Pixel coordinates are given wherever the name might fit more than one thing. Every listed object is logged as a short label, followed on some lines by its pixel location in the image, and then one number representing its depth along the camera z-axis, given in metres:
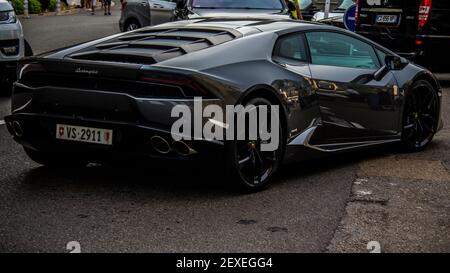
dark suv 13.48
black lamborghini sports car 5.84
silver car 12.80
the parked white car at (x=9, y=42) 11.20
